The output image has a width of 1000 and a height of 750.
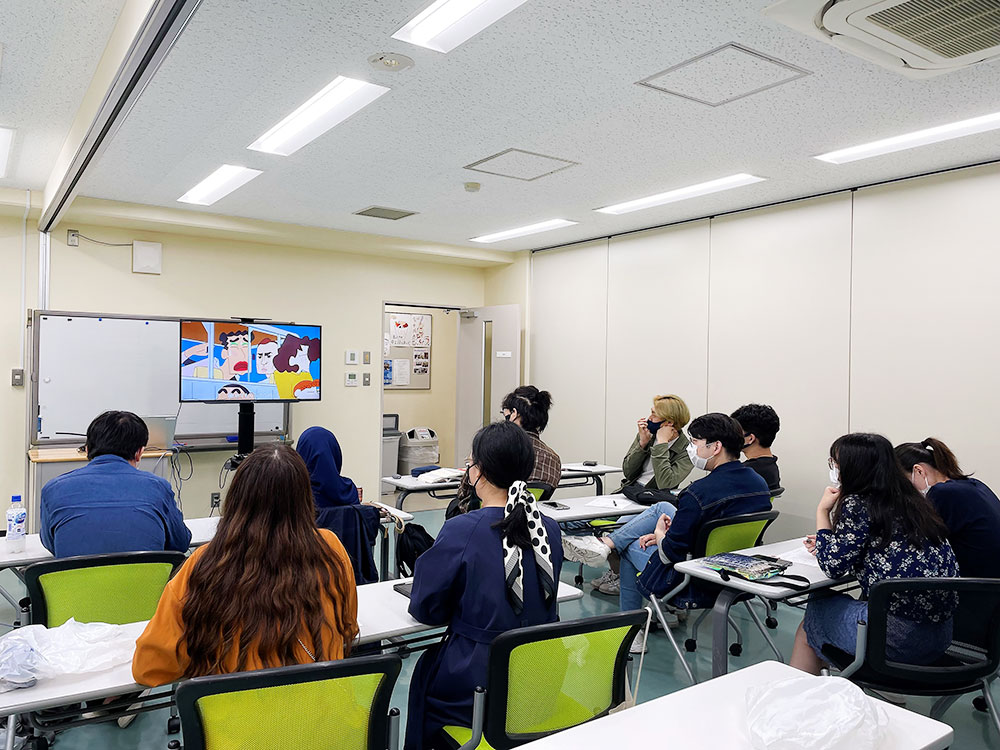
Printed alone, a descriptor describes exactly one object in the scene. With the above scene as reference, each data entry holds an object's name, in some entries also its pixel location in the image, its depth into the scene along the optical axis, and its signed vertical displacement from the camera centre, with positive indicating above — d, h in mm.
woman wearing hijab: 3408 -459
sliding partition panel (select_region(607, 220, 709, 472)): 5770 +452
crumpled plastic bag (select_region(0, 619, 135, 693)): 1638 -710
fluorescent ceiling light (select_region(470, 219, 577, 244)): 6109 +1293
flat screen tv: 5598 +60
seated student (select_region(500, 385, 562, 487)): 4422 -296
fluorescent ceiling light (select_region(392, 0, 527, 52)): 2443 +1262
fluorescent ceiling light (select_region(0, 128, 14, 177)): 4120 +1339
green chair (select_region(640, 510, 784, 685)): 3131 -737
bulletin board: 8742 +244
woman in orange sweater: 1594 -520
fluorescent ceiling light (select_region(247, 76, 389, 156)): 3221 +1281
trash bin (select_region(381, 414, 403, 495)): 7910 -885
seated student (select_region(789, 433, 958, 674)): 2379 -589
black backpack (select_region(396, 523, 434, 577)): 3334 -809
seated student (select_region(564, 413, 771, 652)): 3170 -544
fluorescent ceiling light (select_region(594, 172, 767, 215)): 4676 +1295
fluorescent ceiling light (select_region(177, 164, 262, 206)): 4699 +1299
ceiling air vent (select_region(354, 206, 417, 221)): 5703 +1294
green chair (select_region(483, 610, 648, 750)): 1631 -728
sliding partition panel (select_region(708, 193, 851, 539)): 4824 +350
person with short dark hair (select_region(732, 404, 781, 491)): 4363 -354
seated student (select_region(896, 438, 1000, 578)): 2674 -534
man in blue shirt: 2641 -524
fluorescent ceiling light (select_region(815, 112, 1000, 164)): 3545 +1282
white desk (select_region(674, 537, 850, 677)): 2607 -795
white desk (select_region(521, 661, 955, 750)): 1460 -756
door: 7453 +80
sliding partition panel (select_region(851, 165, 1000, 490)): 4082 +403
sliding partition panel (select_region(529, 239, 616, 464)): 6711 +316
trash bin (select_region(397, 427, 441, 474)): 8047 -892
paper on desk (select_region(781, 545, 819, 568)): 3059 -794
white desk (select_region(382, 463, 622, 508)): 4602 -766
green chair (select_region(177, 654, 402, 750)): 1300 -652
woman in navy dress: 1889 -598
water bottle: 2994 -691
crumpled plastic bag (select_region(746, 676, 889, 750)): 1386 -685
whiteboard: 5438 -41
